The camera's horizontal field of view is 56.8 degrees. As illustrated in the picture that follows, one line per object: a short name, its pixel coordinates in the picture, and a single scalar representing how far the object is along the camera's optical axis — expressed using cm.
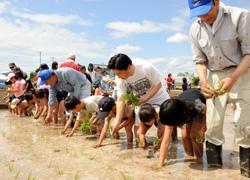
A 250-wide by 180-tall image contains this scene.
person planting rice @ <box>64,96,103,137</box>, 418
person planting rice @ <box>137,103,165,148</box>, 326
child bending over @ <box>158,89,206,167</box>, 266
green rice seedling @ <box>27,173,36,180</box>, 237
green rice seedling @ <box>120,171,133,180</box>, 243
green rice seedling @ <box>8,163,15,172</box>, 264
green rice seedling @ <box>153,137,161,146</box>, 338
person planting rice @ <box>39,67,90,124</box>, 475
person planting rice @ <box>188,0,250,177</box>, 236
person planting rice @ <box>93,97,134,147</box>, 375
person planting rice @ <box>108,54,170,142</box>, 348
